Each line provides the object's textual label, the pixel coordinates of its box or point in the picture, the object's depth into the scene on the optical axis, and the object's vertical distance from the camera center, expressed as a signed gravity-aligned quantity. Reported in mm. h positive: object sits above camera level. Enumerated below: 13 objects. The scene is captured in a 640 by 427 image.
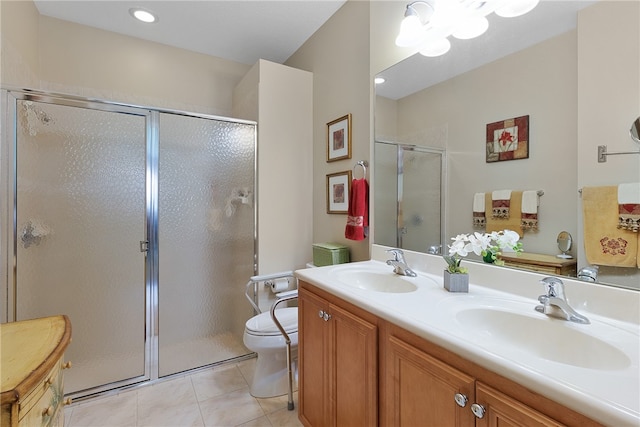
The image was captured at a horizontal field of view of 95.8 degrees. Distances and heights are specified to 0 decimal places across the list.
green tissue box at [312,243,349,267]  1996 -301
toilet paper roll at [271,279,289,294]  2221 -571
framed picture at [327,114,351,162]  2031 +533
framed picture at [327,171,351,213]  2062 +148
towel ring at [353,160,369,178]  1888 +299
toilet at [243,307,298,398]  1766 -882
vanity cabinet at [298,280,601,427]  634 -492
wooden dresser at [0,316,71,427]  638 -393
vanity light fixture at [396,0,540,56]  1180 +893
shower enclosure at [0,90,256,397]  1693 -141
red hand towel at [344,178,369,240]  1826 +4
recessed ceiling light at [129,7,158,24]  2129 +1474
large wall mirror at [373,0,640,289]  884 +395
